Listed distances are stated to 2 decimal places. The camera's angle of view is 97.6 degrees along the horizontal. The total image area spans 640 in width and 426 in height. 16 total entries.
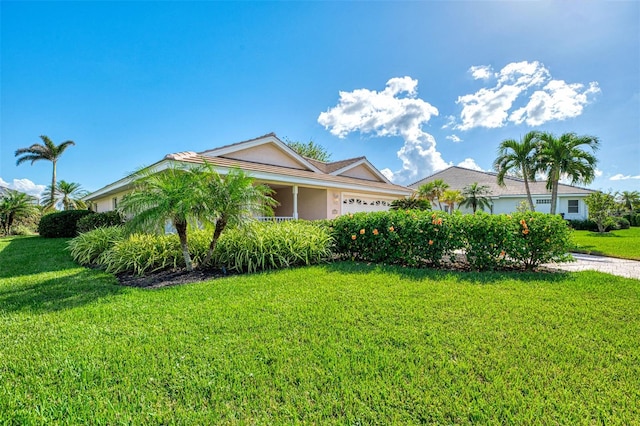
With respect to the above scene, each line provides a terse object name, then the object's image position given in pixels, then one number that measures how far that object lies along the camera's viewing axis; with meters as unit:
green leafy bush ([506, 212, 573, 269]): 6.43
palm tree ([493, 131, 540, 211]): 15.09
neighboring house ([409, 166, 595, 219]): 24.40
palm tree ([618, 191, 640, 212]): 29.05
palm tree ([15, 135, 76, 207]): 25.97
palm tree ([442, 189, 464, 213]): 21.98
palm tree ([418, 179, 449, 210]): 21.27
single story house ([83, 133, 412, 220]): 12.29
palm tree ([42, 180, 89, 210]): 27.66
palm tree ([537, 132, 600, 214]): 13.91
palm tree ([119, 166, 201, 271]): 5.75
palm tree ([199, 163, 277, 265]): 6.26
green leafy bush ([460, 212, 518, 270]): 6.51
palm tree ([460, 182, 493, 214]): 24.27
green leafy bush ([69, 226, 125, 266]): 8.27
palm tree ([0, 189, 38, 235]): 20.91
